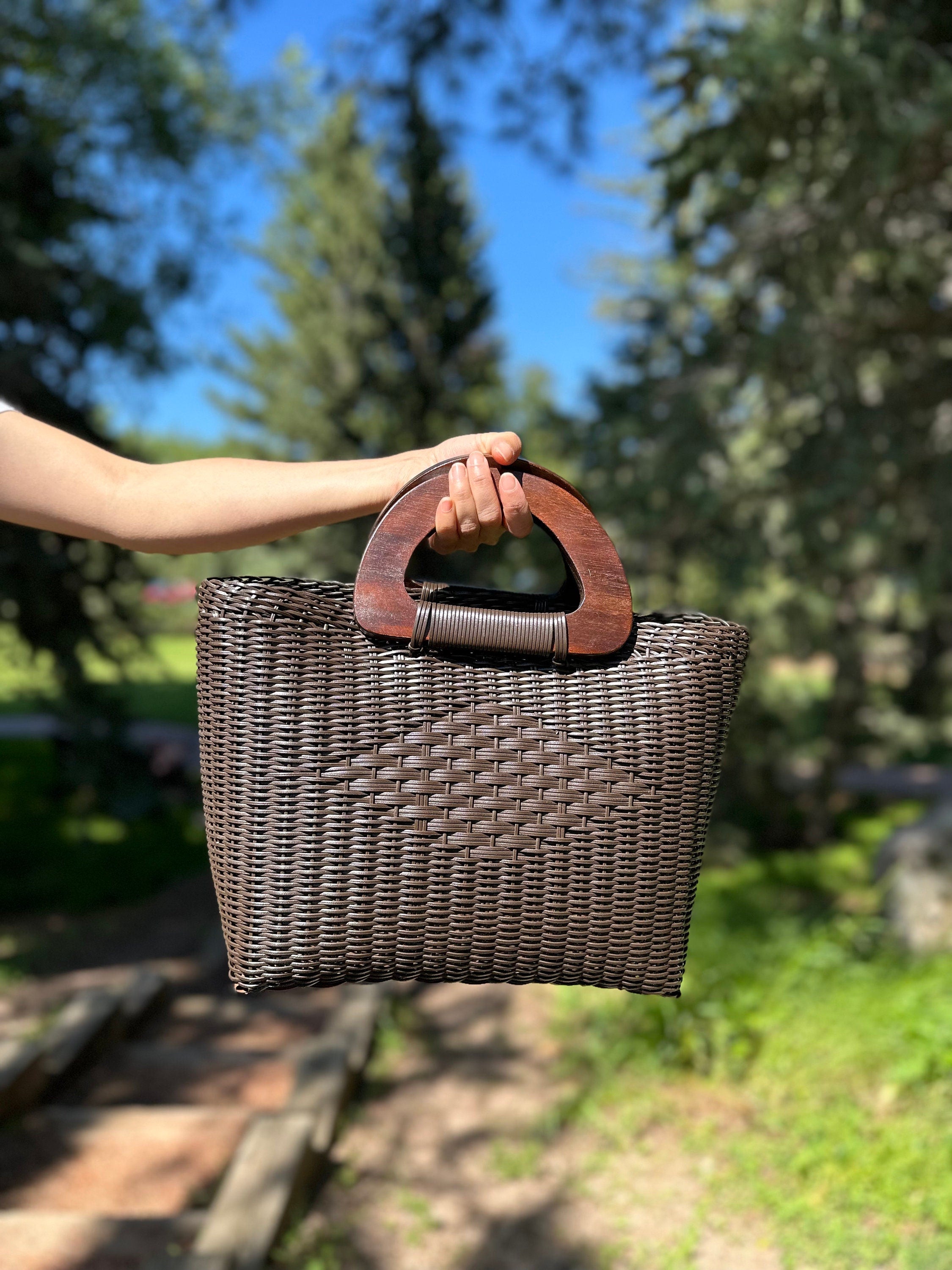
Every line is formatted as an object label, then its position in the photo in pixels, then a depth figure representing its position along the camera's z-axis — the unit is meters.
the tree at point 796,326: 3.21
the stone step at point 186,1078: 3.90
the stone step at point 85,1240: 2.62
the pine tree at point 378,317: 9.29
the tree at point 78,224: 5.29
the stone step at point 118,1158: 3.16
